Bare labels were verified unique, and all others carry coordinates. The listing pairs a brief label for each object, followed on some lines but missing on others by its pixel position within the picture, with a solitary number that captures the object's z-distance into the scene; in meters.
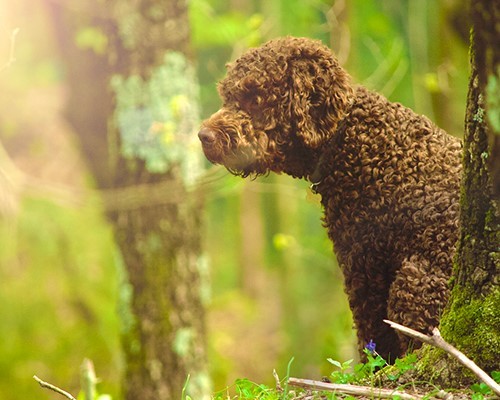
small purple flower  6.96
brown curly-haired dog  7.96
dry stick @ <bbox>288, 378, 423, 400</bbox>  6.05
